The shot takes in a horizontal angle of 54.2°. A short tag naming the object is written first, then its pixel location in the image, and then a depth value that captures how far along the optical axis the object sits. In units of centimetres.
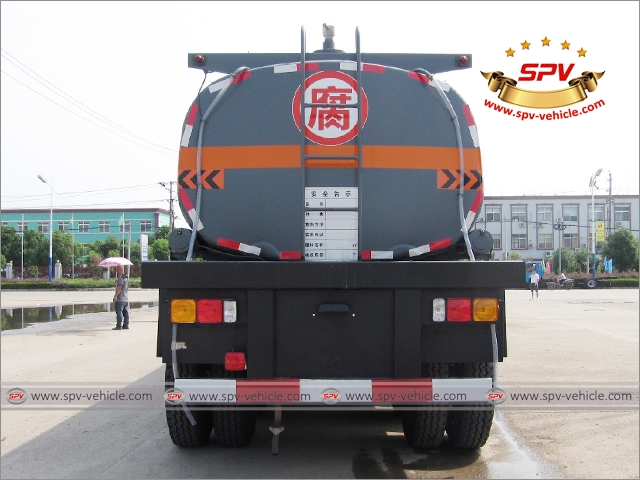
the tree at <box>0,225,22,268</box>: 6844
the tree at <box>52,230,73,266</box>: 6719
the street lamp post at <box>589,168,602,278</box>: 4202
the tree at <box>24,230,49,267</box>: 6988
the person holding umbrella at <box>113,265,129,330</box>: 1483
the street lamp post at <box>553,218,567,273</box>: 4338
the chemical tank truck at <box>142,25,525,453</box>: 405
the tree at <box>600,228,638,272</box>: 5259
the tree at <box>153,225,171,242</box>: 6912
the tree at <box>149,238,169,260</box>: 4814
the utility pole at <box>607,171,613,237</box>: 5859
